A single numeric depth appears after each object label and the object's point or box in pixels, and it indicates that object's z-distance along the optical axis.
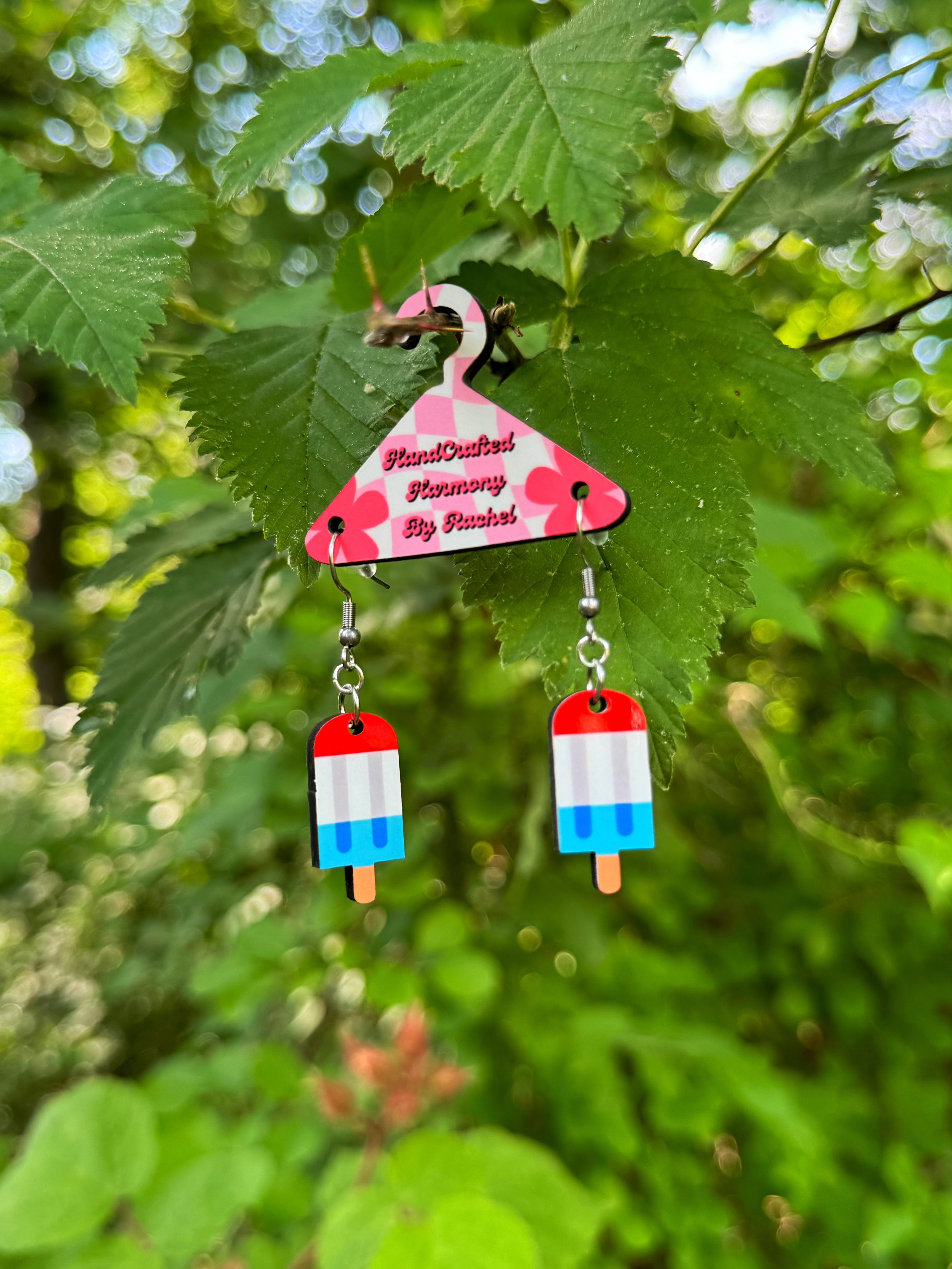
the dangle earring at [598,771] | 0.12
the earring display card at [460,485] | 0.12
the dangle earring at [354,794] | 0.12
